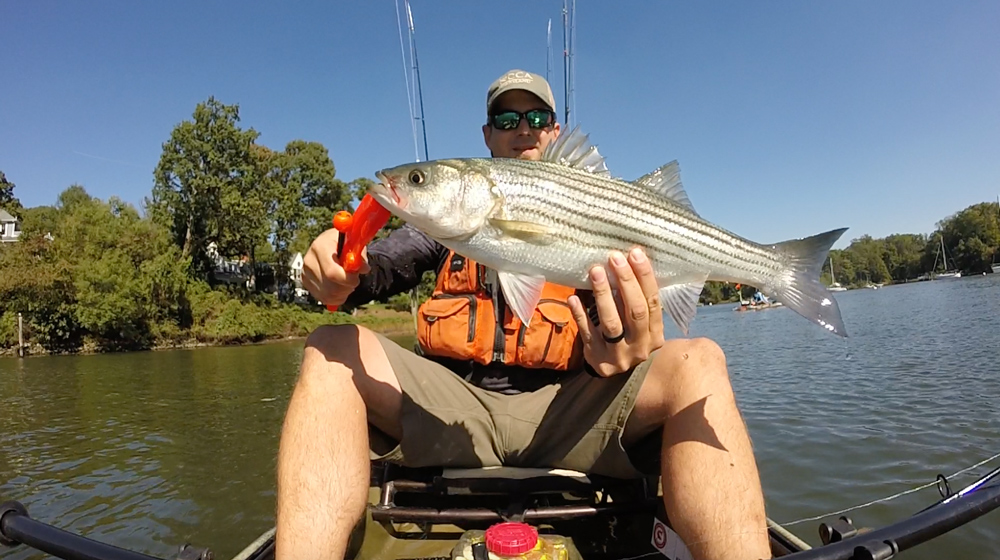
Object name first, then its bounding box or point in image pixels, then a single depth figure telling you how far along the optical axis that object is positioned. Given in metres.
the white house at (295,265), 52.33
